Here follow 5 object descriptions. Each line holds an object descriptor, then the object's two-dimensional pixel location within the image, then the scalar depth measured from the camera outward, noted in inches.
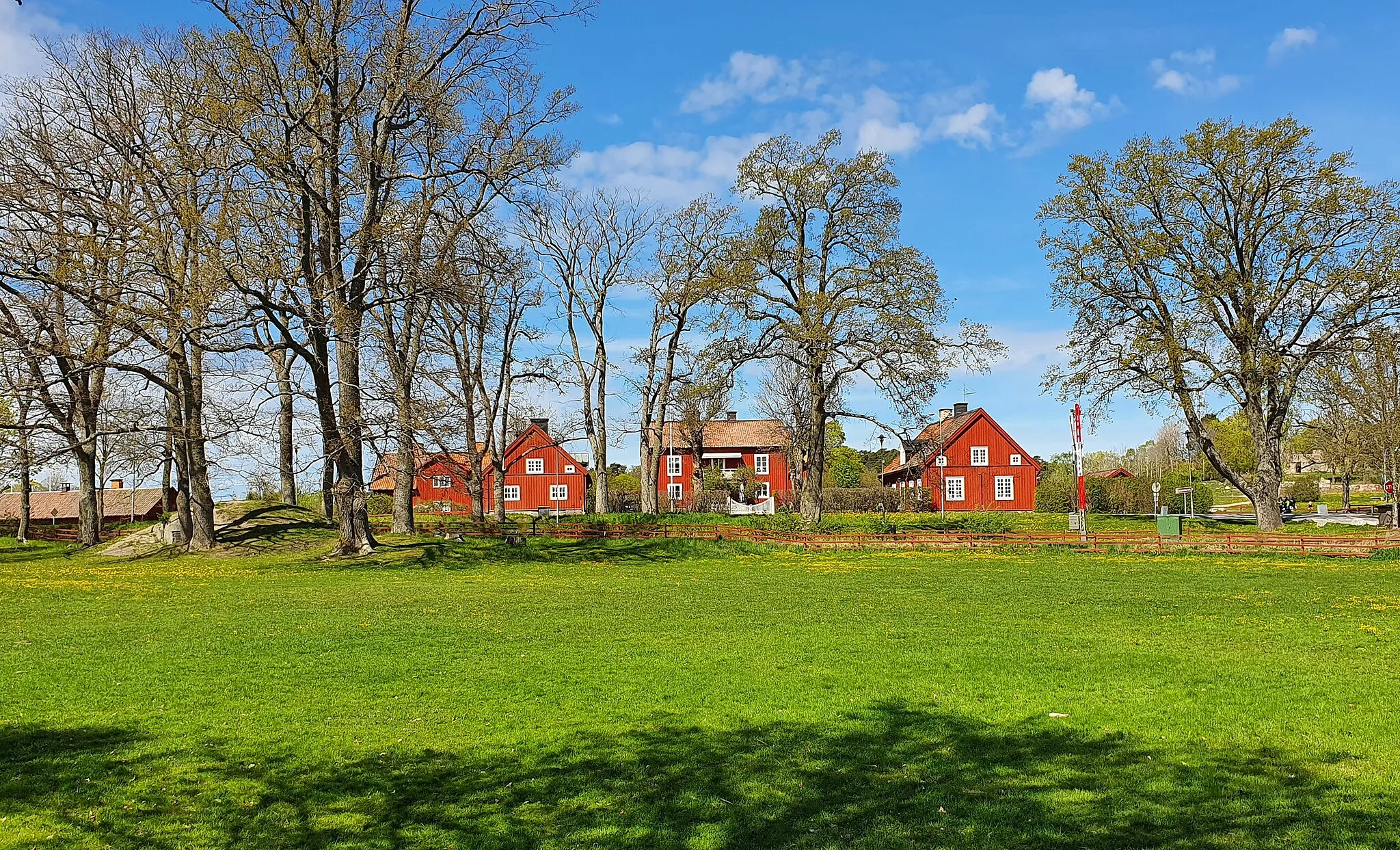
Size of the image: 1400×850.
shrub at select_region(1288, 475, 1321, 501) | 2984.7
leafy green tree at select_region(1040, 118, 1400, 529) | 1418.6
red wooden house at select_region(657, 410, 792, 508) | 2876.5
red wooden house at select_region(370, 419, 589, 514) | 2778.1
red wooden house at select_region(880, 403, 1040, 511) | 2536.9
